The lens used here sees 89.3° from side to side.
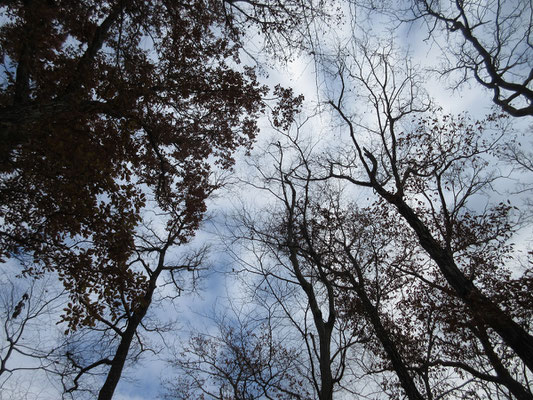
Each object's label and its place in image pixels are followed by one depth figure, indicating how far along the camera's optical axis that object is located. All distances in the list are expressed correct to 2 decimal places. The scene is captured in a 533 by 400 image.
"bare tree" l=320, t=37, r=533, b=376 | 5.30
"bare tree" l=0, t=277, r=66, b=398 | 10.64
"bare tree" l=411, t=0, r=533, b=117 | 7.92
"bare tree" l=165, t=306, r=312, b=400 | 7.90
